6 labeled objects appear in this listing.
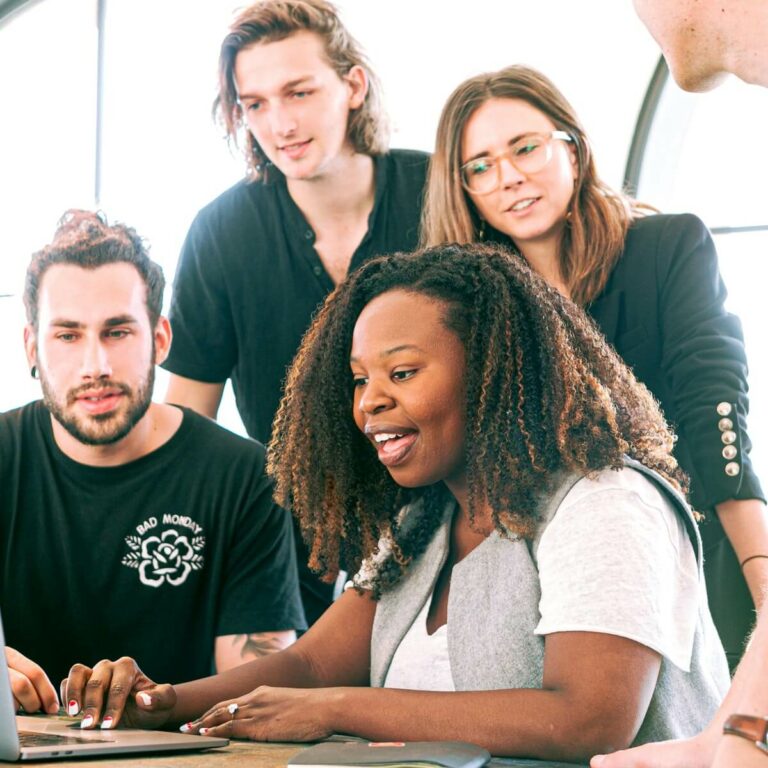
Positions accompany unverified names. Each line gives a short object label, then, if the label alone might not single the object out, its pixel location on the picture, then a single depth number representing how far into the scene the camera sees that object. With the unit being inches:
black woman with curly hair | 56.7
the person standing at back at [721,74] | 36.9
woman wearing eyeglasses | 86.4
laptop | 49.8
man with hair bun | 92.0
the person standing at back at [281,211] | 104.5
